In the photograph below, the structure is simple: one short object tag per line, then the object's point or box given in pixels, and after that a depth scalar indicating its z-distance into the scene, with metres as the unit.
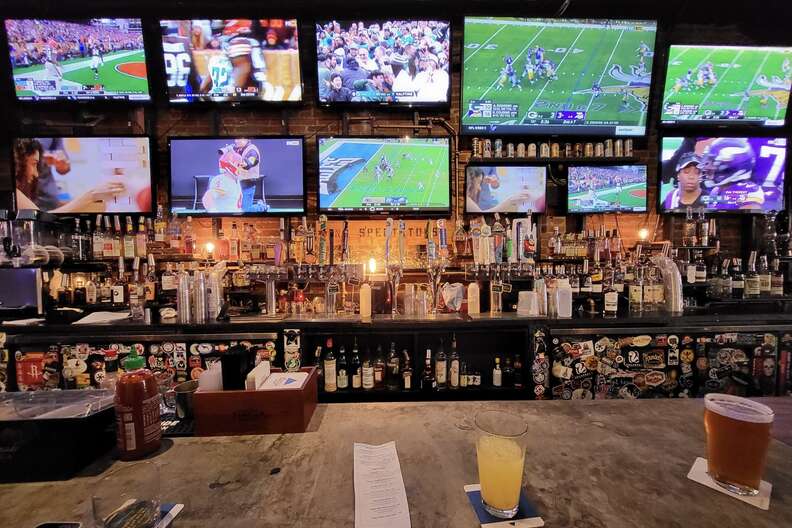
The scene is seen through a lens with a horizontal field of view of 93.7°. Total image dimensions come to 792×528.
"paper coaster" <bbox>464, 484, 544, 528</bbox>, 0.83
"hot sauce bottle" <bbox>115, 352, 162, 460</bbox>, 1.11
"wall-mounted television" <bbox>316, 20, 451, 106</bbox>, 3.34
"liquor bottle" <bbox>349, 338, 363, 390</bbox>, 3.04
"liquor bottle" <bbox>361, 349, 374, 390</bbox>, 3.00
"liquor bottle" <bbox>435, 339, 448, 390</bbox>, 3.03
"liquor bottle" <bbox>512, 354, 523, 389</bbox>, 3.11
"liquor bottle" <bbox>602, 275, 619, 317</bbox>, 3.12
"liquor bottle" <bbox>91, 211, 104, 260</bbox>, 3.53
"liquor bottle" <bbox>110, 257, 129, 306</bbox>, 3.46
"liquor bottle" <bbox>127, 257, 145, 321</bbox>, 3.17
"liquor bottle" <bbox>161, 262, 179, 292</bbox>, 3.46
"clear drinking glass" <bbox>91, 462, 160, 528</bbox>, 0.82
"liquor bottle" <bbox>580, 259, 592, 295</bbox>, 3.30
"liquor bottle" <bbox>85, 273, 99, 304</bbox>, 3.44
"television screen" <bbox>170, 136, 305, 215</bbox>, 3.48
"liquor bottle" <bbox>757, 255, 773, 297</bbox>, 3.47
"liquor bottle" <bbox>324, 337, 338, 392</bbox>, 2.96
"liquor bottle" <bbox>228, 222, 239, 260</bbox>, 3.66
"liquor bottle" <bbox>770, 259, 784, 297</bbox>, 3.54
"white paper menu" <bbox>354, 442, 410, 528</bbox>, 0.86
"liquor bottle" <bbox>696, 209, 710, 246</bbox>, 3.73
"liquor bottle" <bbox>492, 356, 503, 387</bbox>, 3.09
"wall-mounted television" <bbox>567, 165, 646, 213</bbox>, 3.66
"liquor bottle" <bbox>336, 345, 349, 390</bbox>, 3.02
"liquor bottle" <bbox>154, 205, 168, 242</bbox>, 3.63
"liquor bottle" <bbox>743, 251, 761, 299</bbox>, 3.44
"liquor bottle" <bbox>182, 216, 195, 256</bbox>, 3.66
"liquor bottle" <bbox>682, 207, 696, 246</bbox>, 3.75
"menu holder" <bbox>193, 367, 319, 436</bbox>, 1.28
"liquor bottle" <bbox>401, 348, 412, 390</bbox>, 3.03
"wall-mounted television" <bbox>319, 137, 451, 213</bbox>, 3.50
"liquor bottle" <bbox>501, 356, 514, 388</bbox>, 3.18
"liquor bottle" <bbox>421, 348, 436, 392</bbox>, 3.04
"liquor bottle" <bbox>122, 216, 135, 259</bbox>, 3.58
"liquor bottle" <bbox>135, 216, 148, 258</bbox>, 3.61
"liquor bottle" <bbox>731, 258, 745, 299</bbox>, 3.45
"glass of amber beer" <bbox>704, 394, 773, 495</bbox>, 0.92
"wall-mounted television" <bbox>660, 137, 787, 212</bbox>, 3.70
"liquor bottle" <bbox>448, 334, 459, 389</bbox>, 3.04
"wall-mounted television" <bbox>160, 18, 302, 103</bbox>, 3.33
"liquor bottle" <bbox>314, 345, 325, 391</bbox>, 3.00
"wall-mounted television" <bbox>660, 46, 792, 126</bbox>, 3.61
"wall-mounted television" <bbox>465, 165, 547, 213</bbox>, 3.62
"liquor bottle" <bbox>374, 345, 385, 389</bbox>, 3.06
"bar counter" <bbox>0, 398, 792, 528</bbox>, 0.87
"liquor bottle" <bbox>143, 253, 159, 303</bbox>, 3.43
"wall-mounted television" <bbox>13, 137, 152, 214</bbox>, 3.46
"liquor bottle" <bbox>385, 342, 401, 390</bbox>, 3.11
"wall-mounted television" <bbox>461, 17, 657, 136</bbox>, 3.45
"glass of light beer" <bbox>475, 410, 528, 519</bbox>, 0.87
